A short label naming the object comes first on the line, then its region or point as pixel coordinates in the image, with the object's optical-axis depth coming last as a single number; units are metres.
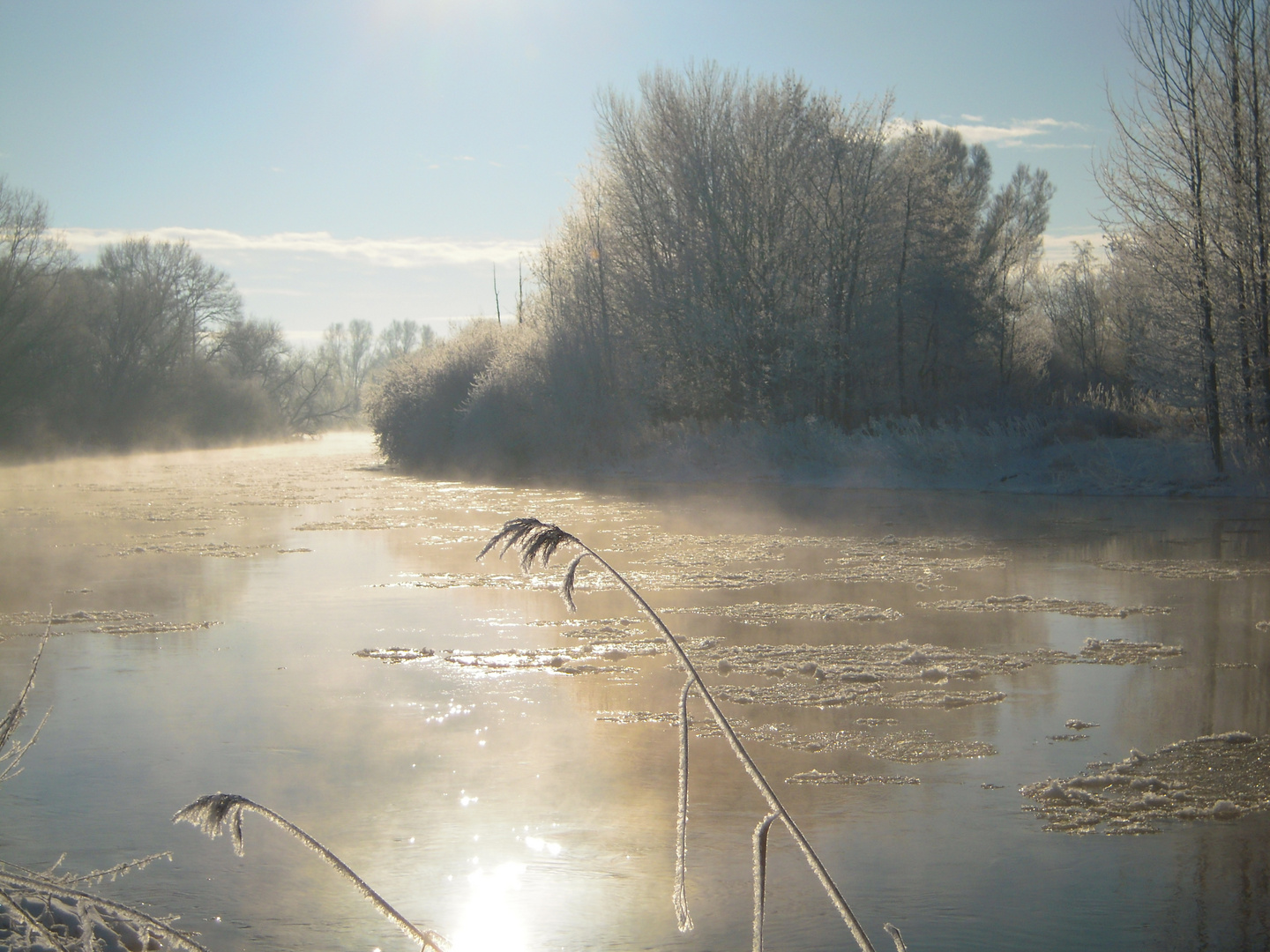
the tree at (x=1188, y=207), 18.08
